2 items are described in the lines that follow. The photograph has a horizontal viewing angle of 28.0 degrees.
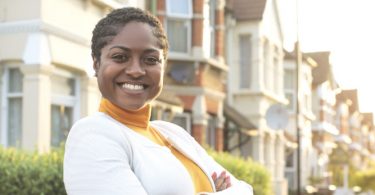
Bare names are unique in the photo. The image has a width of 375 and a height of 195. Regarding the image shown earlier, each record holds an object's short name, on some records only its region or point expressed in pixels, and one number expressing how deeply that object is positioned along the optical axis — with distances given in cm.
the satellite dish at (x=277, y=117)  2219
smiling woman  237
